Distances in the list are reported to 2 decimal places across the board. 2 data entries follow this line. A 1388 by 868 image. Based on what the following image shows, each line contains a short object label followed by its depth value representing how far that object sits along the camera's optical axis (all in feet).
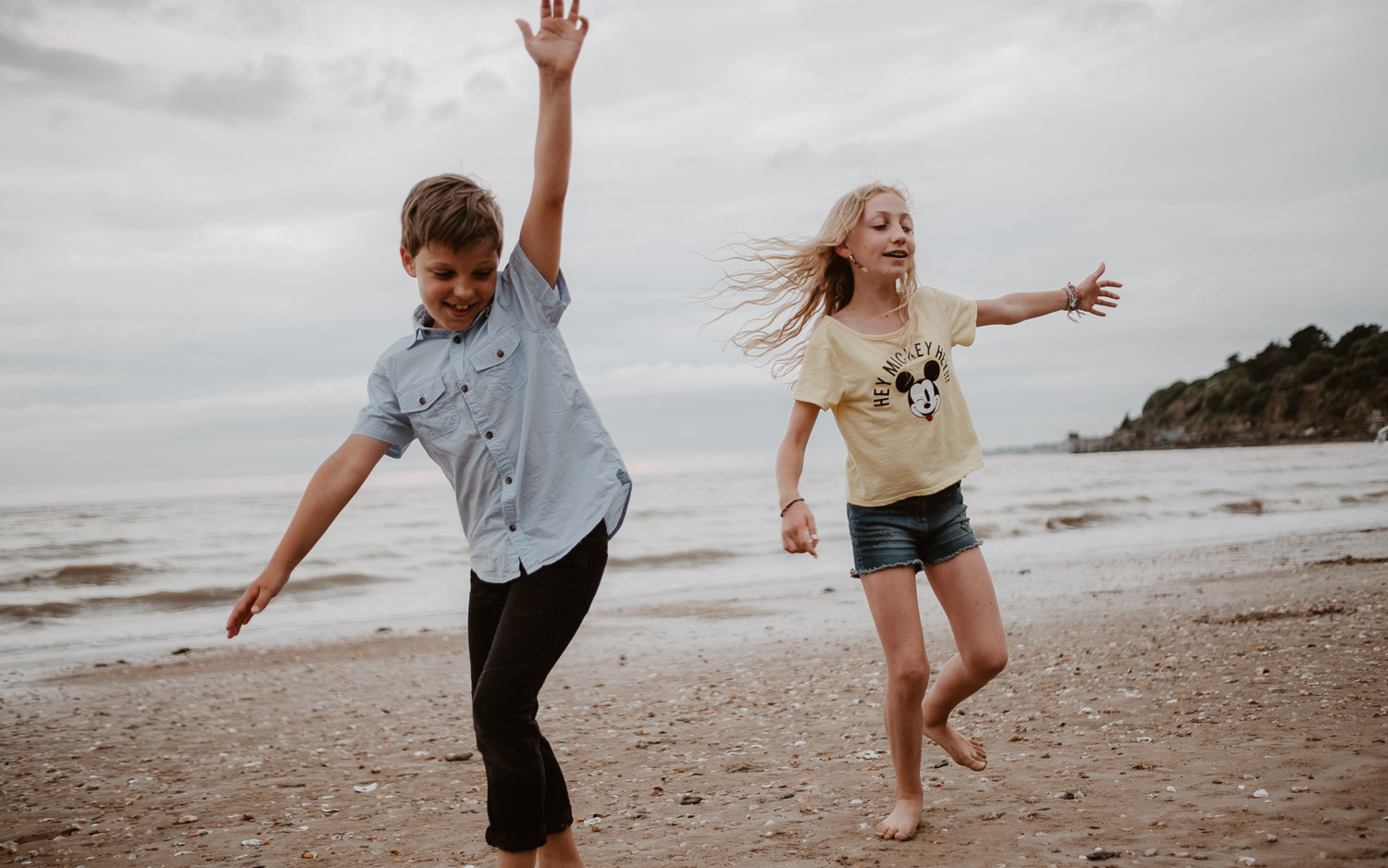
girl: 12.21
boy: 9.37
